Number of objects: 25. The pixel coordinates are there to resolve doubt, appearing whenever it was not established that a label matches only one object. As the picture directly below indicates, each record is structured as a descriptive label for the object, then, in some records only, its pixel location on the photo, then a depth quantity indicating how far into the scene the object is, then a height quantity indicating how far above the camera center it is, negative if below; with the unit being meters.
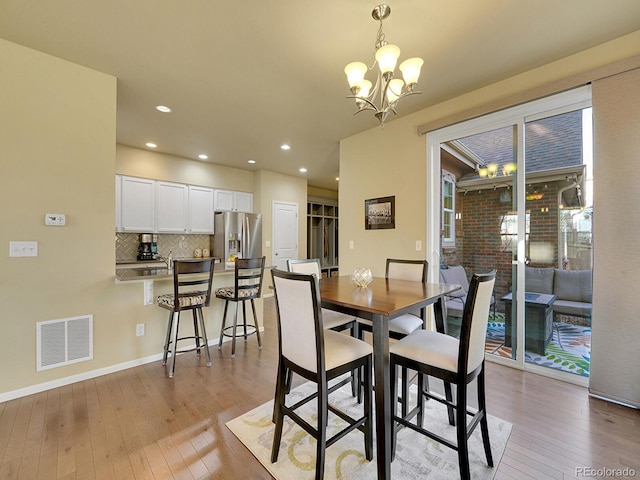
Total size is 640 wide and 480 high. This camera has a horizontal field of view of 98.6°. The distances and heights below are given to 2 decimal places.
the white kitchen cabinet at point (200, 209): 5.21 +0.62
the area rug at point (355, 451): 1.47 -1.24
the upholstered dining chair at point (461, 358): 1.32 -0.61
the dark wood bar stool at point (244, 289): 2.94 -0.55
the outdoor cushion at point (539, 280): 2.62 -0.37
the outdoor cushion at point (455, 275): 3.24 -0.40
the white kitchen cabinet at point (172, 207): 4.82 +0.62
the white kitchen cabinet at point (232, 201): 5.57 +0.85
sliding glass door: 2.46 +0.15
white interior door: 6.21 +0.20
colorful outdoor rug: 2.48 -1.04
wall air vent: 2.31 -0.87
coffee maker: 4.68 -0.10
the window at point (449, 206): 3.28 +0.42
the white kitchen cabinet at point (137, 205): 4.45 +0.61
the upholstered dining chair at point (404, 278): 2.07 -0.34
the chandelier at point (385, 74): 1.73 +1.11
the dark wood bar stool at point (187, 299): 2.50 -0.57
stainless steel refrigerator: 5.32 +0.12
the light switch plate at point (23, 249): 2.20 -0.06
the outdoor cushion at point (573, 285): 2.42 -0.40
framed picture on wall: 3.61 +0.39
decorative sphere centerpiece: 2.01 -0.27
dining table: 1.33 -0.36
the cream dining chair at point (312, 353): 1.35 -0.61
